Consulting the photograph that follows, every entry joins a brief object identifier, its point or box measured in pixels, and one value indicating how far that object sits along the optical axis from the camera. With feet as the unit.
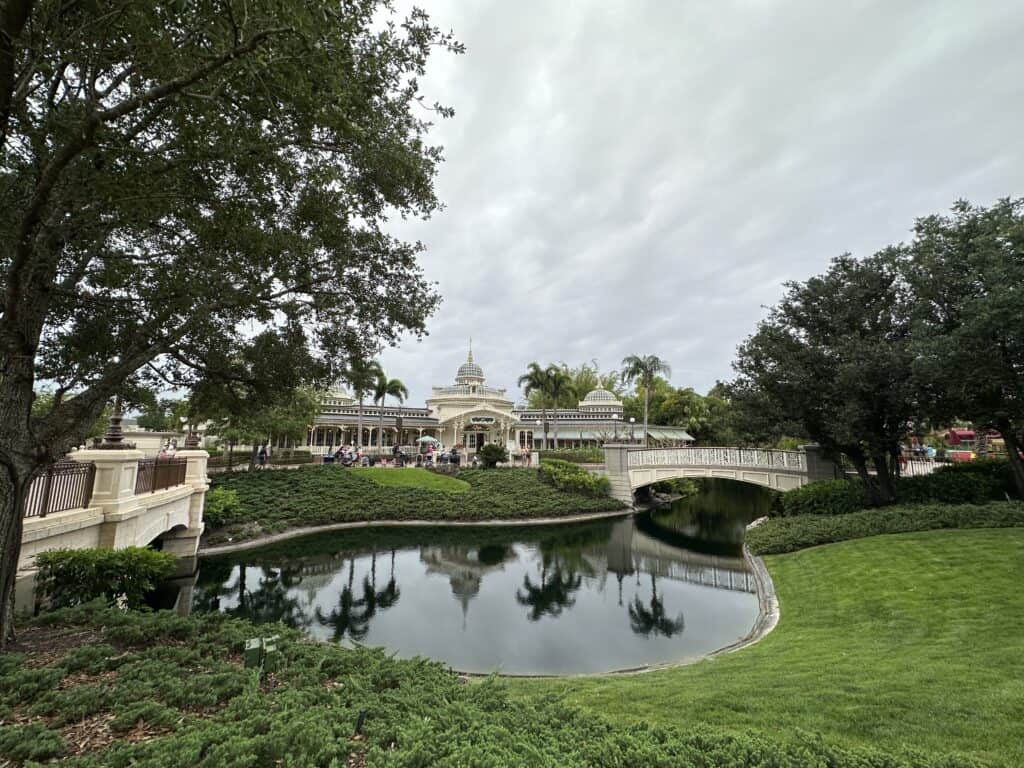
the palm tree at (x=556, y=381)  128.77
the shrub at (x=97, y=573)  22.38
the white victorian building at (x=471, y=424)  131.03
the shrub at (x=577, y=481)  83.61
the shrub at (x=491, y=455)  98.94
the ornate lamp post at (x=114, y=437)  29.76
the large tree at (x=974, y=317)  32.65
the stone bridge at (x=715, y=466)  60.64
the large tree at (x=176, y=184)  11.74
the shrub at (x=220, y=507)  54.44
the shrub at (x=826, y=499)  50.72
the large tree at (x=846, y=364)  43.52
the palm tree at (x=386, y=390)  112.47
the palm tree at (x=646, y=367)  131.03
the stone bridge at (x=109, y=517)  22.88
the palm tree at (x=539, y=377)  129.08
